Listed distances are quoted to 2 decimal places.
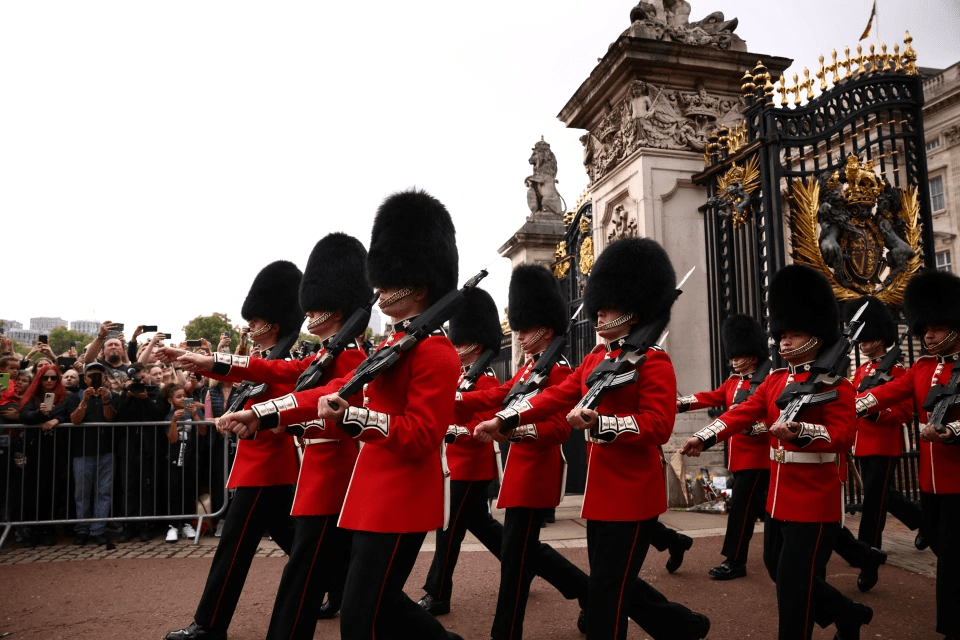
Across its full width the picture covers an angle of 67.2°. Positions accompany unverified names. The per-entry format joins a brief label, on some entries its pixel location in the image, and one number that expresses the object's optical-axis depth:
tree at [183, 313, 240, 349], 53.53
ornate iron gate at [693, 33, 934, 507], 7.25
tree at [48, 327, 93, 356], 54.94
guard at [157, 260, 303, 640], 3.96
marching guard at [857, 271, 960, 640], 3.95
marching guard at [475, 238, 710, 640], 3.18
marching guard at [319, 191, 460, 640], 2.74
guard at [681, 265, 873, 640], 3.54
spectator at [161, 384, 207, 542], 7.61
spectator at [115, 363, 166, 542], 7.50
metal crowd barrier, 7.30
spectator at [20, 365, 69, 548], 7.32
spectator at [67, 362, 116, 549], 7.24
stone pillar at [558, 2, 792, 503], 8.07
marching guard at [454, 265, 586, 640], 3.88
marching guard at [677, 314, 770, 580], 5.42
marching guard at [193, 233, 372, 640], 3.19
